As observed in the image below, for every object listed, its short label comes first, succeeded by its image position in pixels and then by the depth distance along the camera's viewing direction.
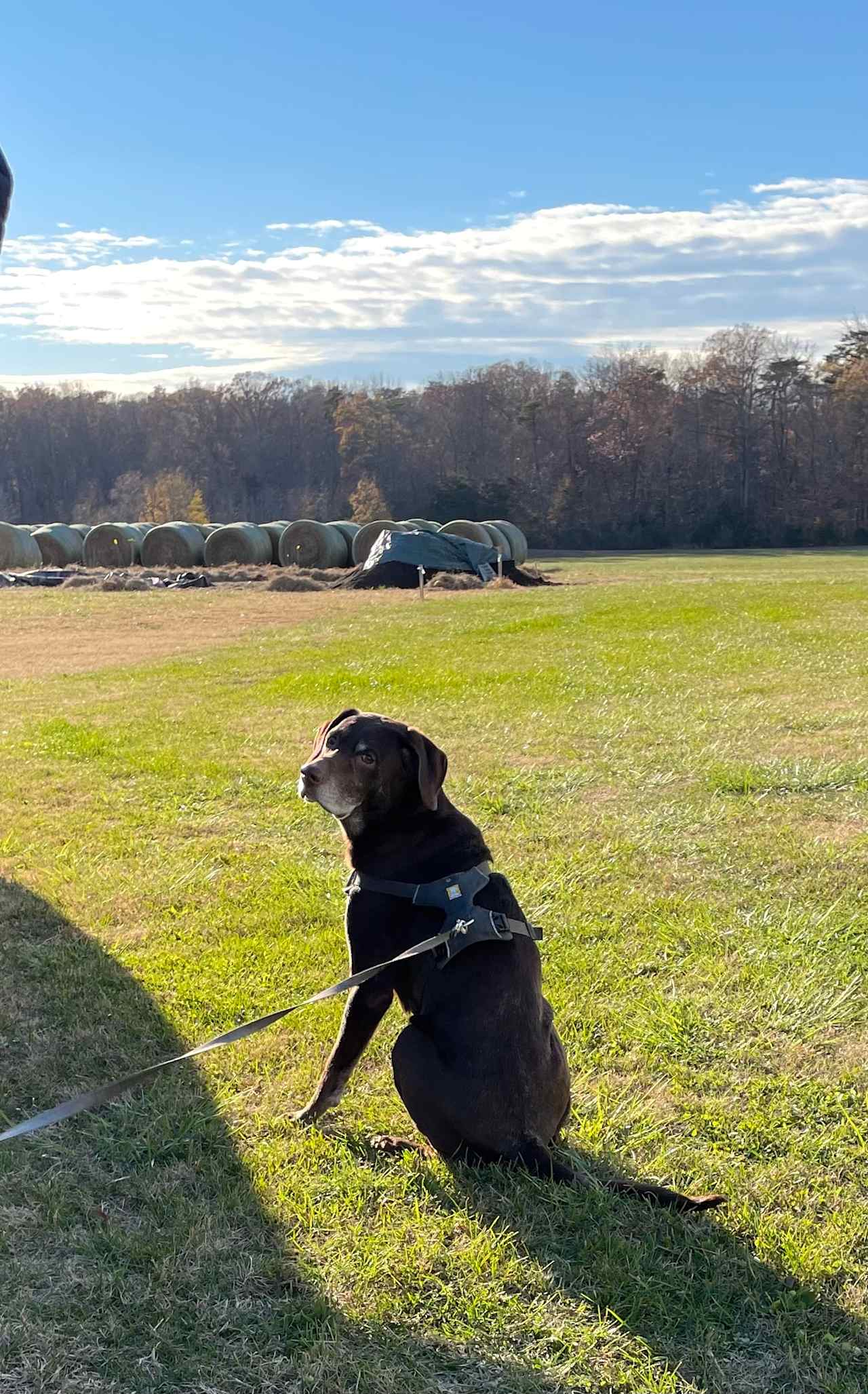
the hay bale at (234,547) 39.66
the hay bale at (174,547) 39.97
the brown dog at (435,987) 2.97
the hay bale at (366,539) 39.65
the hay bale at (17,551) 38.84
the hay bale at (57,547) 42.34
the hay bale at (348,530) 41.94
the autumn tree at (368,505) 65.19
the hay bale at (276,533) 41.62
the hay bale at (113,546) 41.16
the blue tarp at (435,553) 31.19
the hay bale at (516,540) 43.47
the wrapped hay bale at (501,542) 40.94
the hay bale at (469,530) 39.03
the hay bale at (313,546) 39.75
